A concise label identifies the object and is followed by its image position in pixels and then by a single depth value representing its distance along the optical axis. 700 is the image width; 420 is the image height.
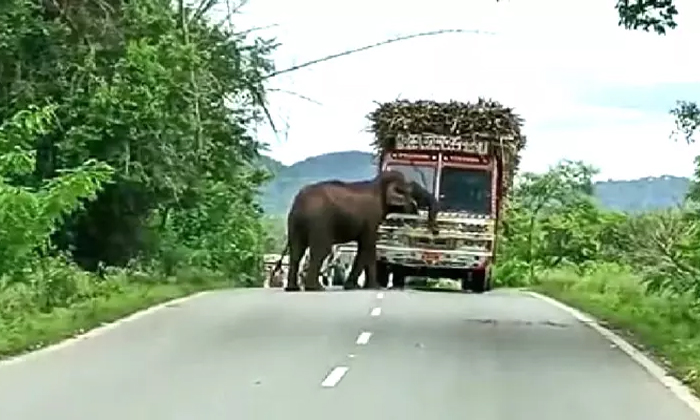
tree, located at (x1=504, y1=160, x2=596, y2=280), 56.91
